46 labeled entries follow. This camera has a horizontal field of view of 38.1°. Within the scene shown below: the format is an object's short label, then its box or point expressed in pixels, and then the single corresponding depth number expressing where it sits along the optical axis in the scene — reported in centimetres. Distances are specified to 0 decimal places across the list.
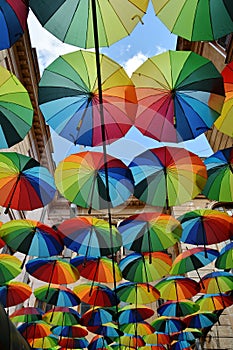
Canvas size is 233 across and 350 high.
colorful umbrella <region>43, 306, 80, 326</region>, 904
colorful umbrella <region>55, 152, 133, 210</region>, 536
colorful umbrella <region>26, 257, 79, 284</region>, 765
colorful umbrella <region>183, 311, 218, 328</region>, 902
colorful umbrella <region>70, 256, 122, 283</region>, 745
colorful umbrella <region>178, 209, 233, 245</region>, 647
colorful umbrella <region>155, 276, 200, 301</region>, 819
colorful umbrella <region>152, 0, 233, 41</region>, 379
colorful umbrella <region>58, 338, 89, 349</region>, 1028
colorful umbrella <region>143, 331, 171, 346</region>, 1000
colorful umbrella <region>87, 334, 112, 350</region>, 1019
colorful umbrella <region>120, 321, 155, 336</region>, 938
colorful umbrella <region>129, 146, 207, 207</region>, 533
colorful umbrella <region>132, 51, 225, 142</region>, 432
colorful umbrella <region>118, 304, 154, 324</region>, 895
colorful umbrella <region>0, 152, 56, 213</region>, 544
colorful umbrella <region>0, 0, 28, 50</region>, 364
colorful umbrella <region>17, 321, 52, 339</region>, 956
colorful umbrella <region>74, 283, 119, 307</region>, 820
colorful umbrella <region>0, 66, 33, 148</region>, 447
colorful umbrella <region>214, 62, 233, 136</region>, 459
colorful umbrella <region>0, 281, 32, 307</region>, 832
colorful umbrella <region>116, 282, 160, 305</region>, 827
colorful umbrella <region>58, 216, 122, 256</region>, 656
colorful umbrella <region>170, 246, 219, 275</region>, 744
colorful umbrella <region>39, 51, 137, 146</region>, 434
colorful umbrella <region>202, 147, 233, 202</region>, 550
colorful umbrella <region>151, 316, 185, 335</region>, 920
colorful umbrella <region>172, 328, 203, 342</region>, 998
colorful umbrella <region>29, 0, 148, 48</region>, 368
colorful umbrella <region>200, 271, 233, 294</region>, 791
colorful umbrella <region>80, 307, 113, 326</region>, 894
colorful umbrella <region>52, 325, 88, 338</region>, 976
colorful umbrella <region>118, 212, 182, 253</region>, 644
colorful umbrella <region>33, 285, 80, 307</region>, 843
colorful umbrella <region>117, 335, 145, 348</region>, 1008
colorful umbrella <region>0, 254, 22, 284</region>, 730
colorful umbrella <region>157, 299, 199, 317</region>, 846
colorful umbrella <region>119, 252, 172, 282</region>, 732
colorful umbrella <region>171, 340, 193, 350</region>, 1062
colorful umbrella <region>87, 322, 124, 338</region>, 949
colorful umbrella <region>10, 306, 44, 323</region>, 905
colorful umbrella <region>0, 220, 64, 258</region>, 664
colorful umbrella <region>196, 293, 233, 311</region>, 836
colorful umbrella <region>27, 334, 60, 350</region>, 1048
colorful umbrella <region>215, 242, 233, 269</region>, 713
